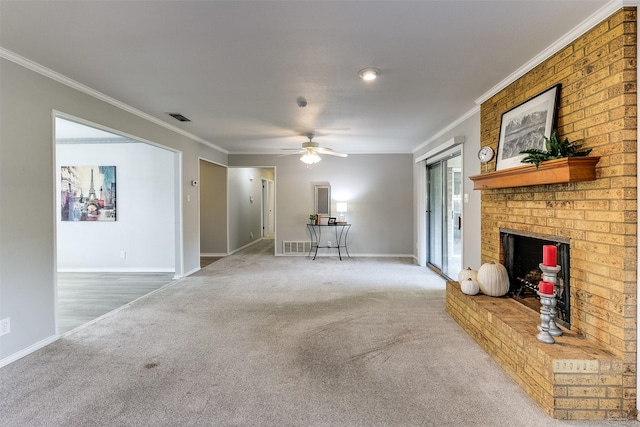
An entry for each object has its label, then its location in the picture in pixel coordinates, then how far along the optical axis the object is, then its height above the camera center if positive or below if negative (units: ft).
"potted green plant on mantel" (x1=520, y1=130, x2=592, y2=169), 6.96 +1.36
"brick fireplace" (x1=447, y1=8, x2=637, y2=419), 5.95 -0.73
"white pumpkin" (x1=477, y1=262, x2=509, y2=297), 9.55 -2.10
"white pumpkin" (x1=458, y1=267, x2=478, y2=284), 10.21 -2.06
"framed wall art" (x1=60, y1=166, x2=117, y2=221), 18.65 +1.28
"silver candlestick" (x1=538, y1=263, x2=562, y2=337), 6.58 -1.47
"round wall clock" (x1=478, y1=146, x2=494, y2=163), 10.91 +2.04
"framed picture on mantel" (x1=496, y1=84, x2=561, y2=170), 7.91 +2.38
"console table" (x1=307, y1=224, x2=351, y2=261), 23.77 -1.69
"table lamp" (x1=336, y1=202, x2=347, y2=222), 23.12 +0.42
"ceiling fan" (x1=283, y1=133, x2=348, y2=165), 17.16 +3.39
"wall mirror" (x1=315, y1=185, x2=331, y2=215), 23.67 +1.04
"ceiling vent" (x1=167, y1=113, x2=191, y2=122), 13.69 +4.35
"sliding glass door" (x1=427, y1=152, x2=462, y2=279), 15.88 -0.13
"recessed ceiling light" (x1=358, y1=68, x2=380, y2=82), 8.98 +4.06
